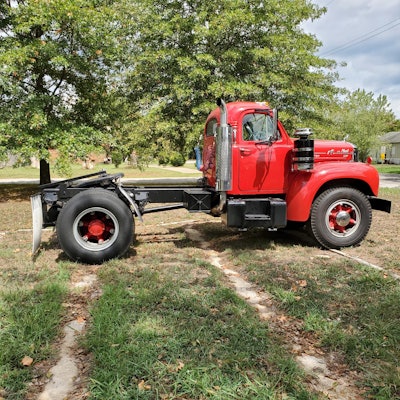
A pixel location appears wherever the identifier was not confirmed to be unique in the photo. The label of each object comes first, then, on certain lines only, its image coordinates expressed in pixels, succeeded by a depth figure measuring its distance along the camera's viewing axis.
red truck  5.23
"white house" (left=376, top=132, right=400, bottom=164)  46.63
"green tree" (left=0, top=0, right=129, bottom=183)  10.45
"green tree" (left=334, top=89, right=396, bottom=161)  32.44
